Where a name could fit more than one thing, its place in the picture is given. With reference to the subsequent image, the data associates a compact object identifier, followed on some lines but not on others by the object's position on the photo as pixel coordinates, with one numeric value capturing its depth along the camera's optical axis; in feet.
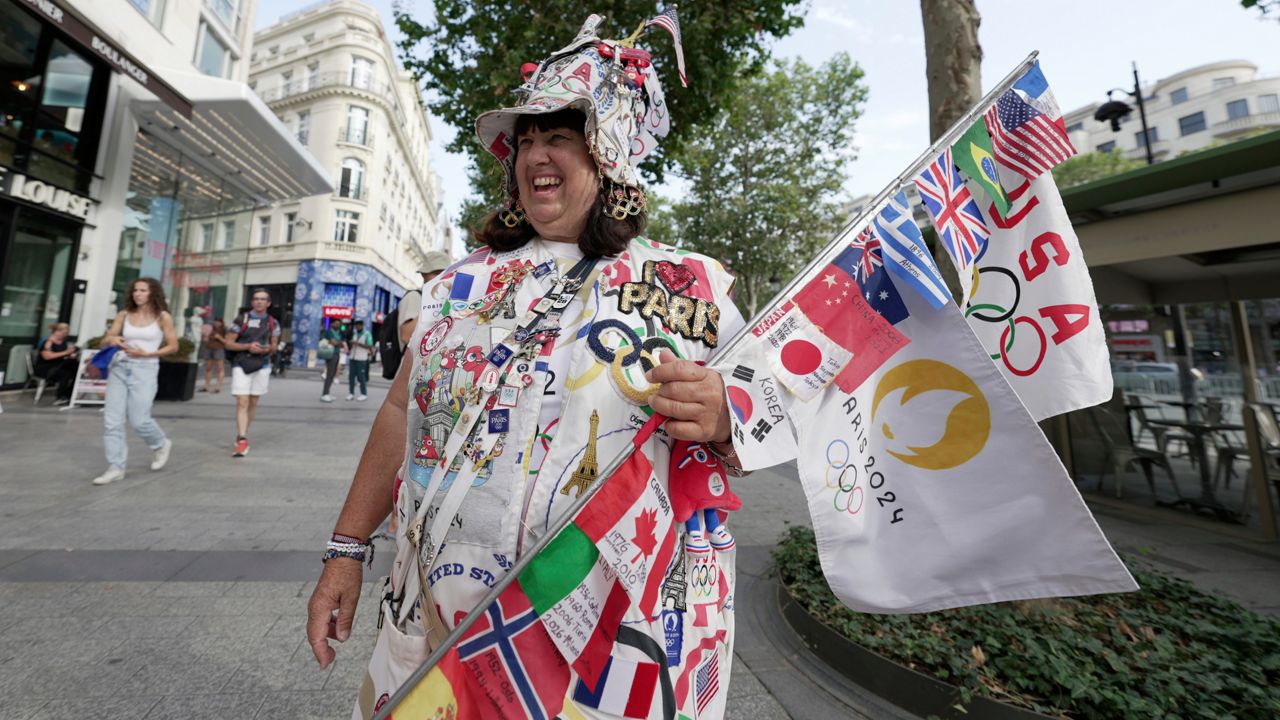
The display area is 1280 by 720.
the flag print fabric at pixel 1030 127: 4.98
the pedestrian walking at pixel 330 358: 40.96
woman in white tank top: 16.57
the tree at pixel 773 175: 64.23
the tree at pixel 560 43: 23.00
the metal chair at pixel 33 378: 31.01
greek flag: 4.18
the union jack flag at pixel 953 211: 4.68
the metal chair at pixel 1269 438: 16.01
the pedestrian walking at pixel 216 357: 42.36
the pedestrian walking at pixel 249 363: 20.79
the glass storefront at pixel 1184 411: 17.80
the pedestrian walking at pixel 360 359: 40.45
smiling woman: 3.63
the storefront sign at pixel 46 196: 29.53
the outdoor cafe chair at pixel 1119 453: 19.58
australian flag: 4.42
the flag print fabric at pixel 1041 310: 4.61
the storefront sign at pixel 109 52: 27.68
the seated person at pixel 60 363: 30.48
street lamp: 34.12
